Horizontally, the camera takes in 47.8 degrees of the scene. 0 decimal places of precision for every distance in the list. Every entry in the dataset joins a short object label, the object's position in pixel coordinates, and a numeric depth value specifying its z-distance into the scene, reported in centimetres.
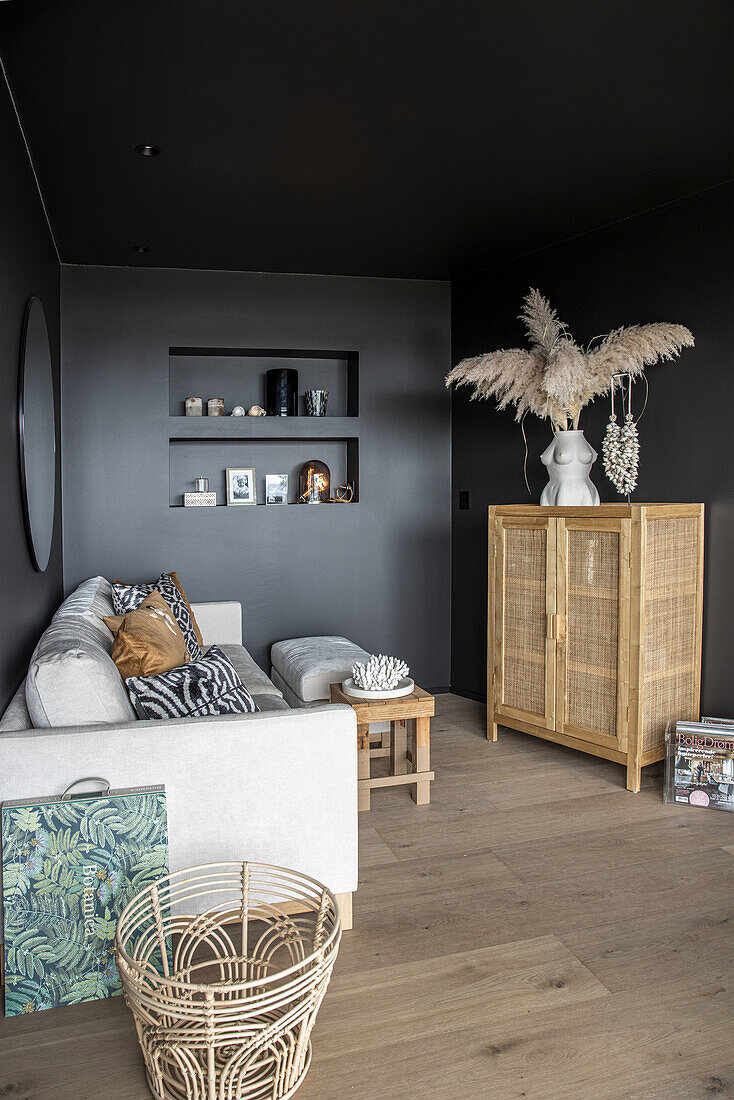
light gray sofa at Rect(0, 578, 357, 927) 207
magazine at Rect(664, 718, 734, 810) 325
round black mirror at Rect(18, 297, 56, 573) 279
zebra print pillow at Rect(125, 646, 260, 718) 232
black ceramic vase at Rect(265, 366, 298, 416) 482
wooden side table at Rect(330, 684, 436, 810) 316
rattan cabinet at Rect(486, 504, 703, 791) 342
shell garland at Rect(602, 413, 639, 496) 363
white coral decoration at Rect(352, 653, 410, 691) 328
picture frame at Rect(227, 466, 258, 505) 486
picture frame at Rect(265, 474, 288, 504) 495
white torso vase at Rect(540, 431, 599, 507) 385
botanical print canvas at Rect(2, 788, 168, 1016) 194
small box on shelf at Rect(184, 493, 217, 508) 476
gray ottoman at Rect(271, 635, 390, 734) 388
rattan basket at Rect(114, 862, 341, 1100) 156
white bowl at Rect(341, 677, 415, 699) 322
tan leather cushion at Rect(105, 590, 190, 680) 253
